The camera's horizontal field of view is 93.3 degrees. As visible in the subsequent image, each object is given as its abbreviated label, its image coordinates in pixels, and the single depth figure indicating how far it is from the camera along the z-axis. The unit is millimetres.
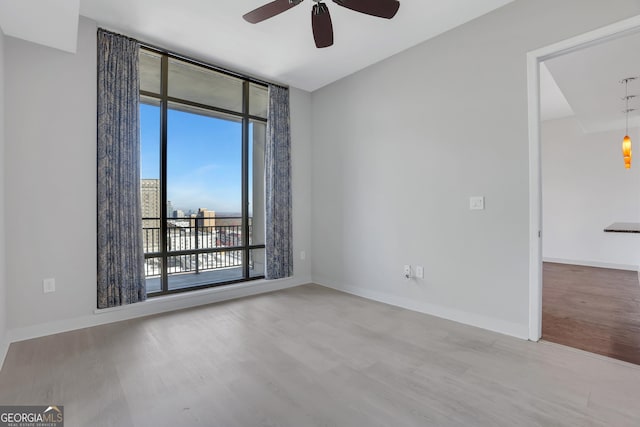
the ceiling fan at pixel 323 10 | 2123
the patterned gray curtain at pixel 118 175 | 2914
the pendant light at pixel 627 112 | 3961
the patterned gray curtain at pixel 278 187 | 4230
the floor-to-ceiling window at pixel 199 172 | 3453
